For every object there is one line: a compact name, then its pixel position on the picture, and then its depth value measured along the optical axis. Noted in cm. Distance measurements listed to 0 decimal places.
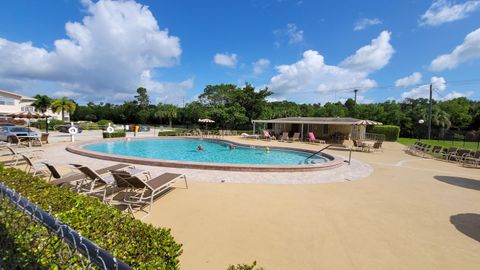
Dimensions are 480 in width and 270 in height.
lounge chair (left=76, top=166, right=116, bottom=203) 485
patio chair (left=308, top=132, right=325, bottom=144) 2023
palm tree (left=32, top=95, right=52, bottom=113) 3728
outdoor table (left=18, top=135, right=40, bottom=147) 1260
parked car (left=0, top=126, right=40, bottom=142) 1452
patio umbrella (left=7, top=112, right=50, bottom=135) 1742
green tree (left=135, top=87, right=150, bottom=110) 6316
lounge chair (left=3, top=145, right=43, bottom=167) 786
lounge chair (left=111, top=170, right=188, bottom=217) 452
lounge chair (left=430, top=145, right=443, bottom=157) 1383
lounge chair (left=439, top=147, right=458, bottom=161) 1256
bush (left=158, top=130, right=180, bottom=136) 2482
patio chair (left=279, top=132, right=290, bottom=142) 2177
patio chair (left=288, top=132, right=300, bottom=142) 2171
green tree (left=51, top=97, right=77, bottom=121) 3669
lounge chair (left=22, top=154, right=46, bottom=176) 600
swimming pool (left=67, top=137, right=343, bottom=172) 838
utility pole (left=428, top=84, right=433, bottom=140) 2828
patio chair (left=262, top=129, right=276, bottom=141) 2250
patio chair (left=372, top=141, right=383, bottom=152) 1562
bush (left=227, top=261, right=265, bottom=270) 161
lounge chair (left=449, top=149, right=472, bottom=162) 1185
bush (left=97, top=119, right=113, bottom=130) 4022
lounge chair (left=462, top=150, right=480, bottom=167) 1111
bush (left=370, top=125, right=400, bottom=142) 2559
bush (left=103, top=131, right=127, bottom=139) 1991
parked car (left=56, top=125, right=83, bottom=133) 2588
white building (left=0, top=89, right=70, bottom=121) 3556
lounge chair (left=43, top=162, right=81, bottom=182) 536
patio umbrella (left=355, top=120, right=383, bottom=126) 1769
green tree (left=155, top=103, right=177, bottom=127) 4989
